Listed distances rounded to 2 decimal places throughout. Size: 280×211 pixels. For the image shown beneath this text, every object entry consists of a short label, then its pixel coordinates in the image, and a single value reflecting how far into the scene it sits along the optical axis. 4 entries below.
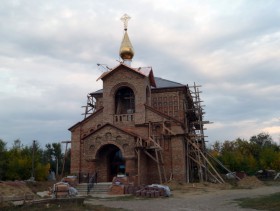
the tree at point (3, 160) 27.66
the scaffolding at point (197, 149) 20.94
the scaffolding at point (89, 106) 24.99
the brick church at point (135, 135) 18.48
